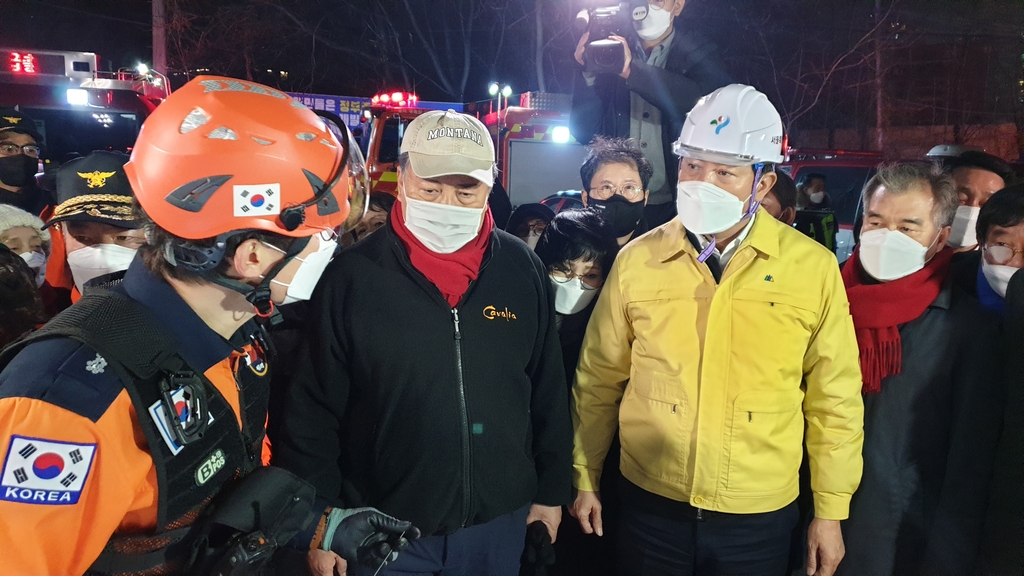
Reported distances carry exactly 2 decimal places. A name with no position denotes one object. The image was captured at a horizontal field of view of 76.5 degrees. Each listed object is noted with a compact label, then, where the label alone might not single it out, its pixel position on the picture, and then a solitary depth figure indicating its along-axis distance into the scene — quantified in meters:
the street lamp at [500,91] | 10.45
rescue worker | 1.26
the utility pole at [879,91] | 18.39
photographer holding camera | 3.47
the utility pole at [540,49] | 15.50
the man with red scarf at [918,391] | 2.31
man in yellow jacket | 2.36
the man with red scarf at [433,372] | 2.20
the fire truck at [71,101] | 7.73
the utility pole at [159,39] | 14.21
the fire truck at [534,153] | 9.88
